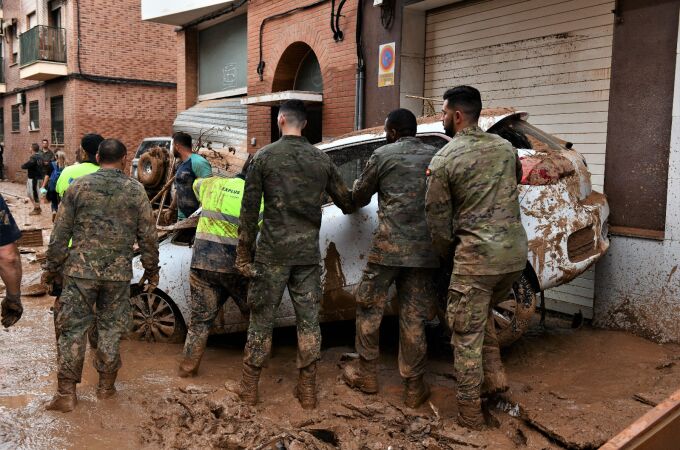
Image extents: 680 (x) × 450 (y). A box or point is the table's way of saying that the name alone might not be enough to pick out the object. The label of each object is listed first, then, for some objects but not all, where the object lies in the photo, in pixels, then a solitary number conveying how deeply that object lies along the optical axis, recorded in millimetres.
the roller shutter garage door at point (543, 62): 6203
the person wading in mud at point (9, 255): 3611
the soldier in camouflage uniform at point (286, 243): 4121
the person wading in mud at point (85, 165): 5076
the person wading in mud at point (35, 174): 16109
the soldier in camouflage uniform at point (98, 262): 4148
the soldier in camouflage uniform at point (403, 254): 4113
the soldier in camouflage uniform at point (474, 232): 3639
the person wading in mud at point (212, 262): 4531
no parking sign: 8539
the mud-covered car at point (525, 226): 4469
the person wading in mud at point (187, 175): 6242
